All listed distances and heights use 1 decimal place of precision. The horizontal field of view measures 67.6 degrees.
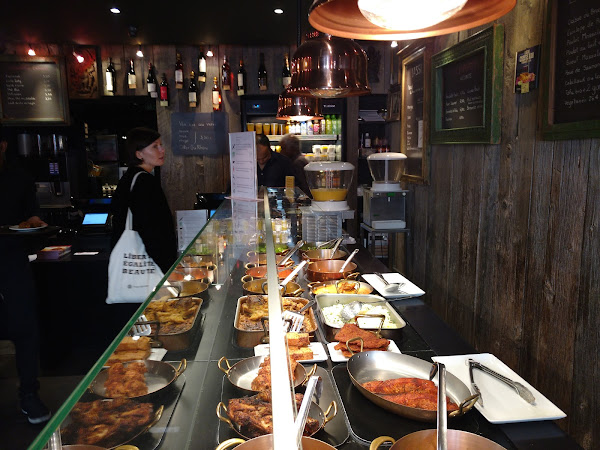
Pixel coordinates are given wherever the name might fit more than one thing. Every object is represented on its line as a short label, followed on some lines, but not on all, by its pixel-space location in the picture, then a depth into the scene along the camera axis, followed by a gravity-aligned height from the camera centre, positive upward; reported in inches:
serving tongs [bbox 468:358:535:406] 55.9 -29.5
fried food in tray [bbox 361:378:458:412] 53.9 -29.2
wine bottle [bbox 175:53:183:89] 256.5 +50.6
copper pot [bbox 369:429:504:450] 44.1 -28.0
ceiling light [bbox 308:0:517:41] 53.2 +17.4
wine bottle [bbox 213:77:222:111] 263.4 +38.2
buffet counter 35.7 -24.1
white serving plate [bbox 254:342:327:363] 59.7 -29.4
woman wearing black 125.9 -13.2
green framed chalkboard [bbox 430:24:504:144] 115.3 +19.5
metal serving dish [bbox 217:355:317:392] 52.7 -25.4
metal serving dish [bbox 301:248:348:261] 118.7 -25.1
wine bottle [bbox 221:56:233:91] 260.2 +49.6
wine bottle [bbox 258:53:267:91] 263.4 +50.0
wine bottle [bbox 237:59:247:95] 259.3 +46.5
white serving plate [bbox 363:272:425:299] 94.8 -28.2
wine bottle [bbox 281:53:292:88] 258.5 +52.5
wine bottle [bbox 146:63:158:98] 259.6 +46.4
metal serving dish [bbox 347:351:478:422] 56.4 -29.3
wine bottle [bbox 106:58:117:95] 258.1 +49.5
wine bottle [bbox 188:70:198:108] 261.4 +40.5
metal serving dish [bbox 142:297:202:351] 46.2 -19.6
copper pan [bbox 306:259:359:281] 102.6 -26.2
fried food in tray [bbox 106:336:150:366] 36.3 -16.4
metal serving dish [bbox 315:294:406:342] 75.1 -28.0
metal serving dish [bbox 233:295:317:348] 61.5 -23.8
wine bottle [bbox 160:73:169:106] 261.0 +40.9
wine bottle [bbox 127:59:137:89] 259.8 +49.5
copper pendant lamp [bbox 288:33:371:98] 84.0 +18.1
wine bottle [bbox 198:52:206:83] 256.7 +53.4
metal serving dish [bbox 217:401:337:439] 43.3 -27.3
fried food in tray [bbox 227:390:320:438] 42.8 -25.3
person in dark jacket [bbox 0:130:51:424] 130.4 -37.5
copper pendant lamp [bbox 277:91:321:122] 140.7 +16.9
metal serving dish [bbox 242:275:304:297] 73.3 -21.5
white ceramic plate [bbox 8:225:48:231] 146.4 -20.6
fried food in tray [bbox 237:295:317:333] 61.6 -23.2
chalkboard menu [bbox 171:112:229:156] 269.1 +18.1
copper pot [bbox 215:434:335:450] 38.9 -25.2
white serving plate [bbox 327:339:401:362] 67.0 -29.6
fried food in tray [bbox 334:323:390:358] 69.4 -28.5
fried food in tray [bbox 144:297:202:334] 48.2 -18.1
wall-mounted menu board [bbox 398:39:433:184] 163.5 +19.8
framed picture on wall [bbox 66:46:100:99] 259.6 +52.7
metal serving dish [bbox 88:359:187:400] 41.5 -20.7
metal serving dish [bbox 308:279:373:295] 95.9 -27.6
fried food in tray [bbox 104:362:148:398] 35.1 -18.1
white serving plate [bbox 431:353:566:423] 52.6 -30.4
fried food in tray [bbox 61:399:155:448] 29.7 -19.4
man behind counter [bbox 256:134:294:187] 239.1 -2.3
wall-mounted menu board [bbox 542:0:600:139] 82.4 +16.5
